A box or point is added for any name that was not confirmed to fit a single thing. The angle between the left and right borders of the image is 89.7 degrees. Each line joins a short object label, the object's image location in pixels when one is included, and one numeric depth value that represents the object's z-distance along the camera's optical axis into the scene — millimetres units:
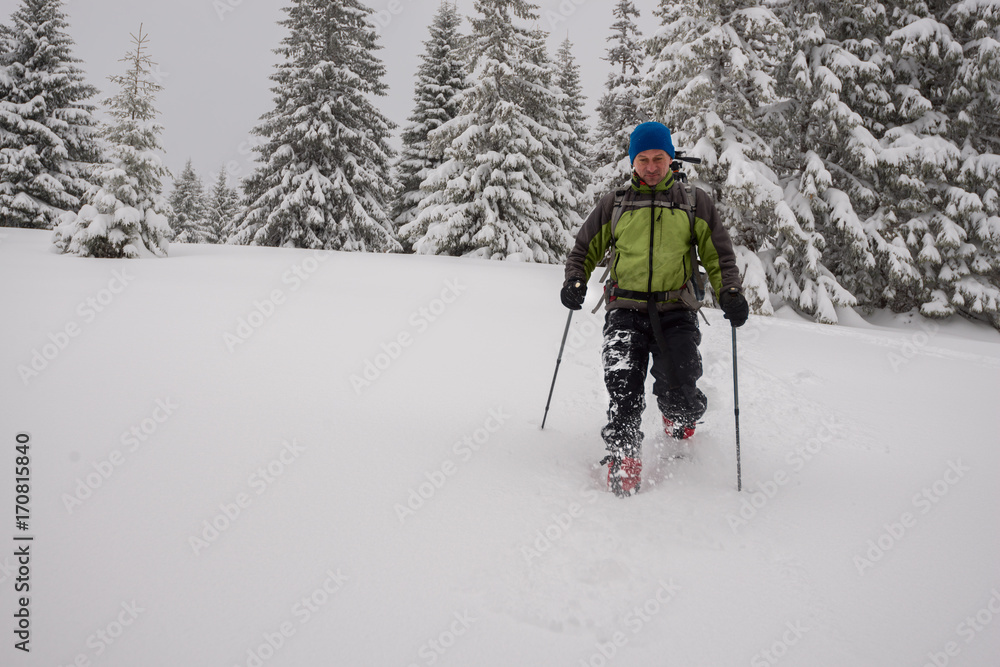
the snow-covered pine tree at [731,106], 10055
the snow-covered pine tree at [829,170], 10781
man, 3162
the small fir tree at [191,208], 40009
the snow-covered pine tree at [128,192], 11258
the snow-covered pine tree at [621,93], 19375
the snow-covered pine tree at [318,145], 19016
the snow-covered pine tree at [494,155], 16594
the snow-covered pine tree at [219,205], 41938
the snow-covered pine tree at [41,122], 19219
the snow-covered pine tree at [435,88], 22625
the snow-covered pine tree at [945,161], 11086
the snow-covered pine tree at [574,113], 25188
